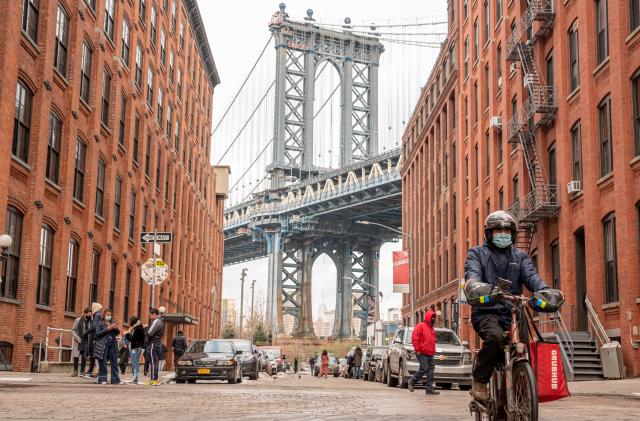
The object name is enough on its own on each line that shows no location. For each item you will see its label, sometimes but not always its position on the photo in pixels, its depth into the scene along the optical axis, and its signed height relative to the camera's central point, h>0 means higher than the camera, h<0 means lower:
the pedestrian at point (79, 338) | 21.78 +0.28
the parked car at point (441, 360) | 23.09 -0.10
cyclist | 7.00 +0.64
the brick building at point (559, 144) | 24.41 +7.53
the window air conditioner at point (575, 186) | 28.08 +5.34
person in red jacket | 19.03 +0.27
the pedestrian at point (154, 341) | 21.12 +0.24
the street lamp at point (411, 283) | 43.11 +3.45
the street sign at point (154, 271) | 23.88 +2.11
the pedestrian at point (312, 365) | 60.85 -0.78
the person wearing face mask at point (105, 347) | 19.64 +0.05
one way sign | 24.66 +3.11
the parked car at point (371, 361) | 32.41 -0.22
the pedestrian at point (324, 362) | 41.23 -0.38
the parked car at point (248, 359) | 31.09 -0.22
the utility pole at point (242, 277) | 87.75 +7.42
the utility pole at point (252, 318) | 94.34 +4.09
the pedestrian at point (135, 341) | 20.86 +0.22
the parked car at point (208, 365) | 25.17 -0.38
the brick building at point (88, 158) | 23.02 +6.51
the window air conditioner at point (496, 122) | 38.25 +9.98
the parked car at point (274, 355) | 47.78 -0.11
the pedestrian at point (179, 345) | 31.19 +0.22
